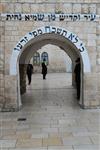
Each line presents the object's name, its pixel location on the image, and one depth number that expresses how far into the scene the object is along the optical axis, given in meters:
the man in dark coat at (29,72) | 22.88
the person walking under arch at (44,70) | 27.56
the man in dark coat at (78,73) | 14.08
